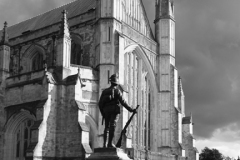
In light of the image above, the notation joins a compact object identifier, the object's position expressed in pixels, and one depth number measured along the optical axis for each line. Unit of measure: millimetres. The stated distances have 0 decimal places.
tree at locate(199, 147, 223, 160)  71625
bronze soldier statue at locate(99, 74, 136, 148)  13516
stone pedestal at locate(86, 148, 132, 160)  12572
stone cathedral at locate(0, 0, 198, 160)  29453
